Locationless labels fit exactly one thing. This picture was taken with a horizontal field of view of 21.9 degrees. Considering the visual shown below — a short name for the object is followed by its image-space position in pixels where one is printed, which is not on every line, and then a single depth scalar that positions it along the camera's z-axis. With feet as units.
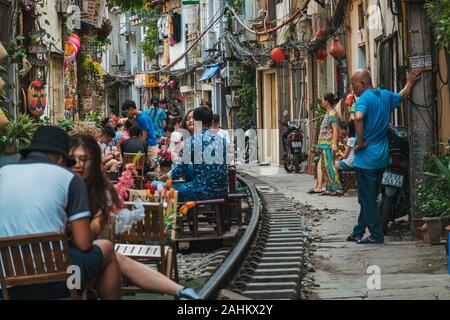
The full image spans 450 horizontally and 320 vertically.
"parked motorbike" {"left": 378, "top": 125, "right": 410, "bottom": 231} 46.19
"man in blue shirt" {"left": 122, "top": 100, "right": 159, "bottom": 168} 70.27
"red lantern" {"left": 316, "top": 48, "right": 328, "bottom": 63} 94.53
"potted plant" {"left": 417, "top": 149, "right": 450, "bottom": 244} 42.40
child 46.25
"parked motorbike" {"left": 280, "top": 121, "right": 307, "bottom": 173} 97.25
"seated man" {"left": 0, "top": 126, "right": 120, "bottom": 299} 24.47
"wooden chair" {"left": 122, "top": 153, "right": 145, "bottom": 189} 62.39
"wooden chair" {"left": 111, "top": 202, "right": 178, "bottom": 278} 32.42
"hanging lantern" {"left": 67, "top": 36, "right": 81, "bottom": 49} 92.79
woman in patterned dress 68.69
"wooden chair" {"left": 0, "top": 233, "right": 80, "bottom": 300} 24.17
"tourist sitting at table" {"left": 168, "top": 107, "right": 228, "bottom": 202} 46.09
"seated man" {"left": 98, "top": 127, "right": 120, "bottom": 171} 65.20
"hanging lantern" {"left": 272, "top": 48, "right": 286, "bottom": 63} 108.17
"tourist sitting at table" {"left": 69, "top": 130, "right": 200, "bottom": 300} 27.25
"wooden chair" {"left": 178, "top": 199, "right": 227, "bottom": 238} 45.33
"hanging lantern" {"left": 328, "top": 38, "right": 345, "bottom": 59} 84.94
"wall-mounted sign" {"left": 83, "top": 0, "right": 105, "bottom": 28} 108.68
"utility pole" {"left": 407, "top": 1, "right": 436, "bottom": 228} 43.88
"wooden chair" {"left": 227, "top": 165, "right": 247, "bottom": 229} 50.65
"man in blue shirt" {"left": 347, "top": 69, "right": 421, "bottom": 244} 44.29
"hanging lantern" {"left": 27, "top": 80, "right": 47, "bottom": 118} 72.38
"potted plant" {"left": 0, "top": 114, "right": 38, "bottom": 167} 55.47
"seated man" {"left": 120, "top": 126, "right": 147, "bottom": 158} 64.23
